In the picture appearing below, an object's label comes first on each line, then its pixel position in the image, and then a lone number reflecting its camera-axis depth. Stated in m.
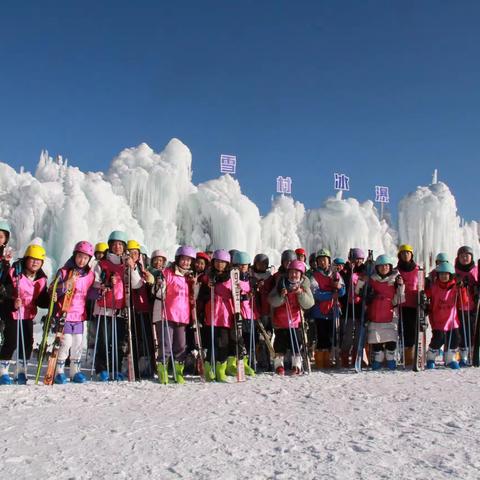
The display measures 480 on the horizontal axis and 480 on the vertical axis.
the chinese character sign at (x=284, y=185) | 45.22
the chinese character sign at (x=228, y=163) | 36.09
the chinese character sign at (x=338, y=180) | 45.09
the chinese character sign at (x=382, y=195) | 47.12
